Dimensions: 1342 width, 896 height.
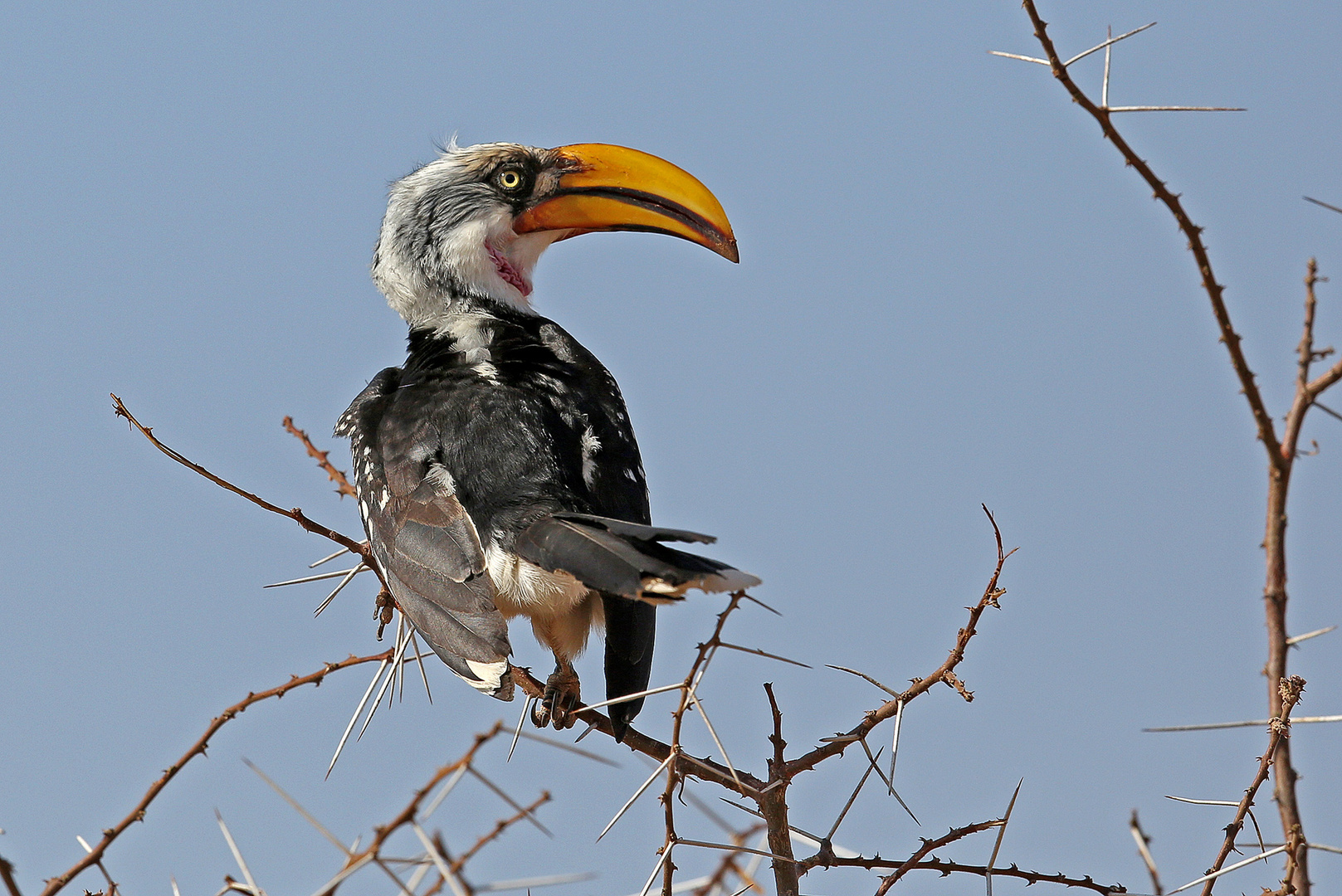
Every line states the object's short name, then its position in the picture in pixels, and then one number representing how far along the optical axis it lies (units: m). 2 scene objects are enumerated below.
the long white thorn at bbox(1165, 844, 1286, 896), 4.19
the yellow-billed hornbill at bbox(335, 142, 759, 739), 6.22
